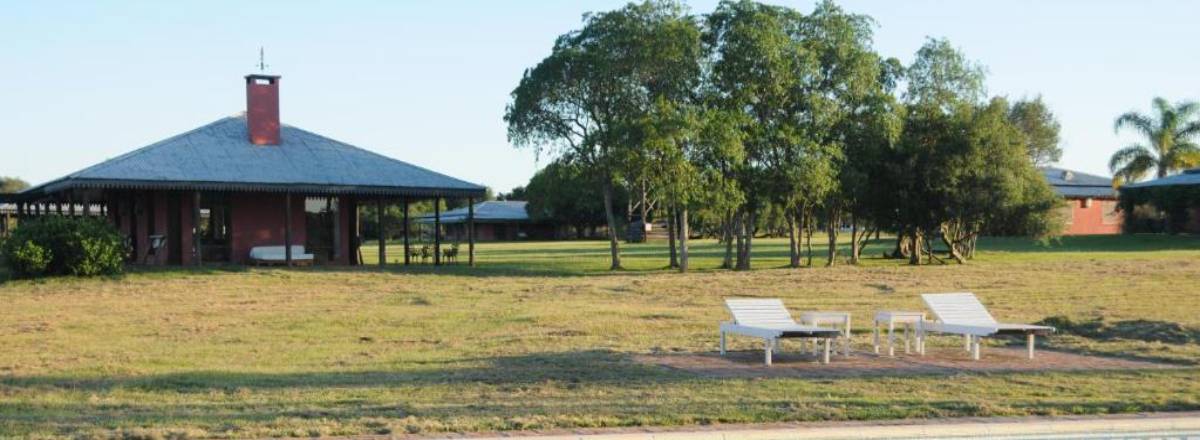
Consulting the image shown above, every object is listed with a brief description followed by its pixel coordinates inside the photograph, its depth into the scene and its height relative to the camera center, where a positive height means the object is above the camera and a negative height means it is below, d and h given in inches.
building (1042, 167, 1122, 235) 2610.7 +49.0
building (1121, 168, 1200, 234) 2129.7 +71.3
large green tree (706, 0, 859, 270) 1334.9 +167.8
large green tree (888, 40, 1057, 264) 1459.2 +80.1
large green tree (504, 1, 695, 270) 1306.6 +169.9
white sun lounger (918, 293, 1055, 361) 508.4 -43.8
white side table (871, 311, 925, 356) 537.3 -42.3
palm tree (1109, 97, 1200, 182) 2470.5 +179.8
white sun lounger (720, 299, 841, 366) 484.7 -42.2
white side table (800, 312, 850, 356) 534.9 -40.8
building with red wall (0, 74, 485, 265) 1176.8 +51.3
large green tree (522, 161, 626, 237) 2699.1 +73.0
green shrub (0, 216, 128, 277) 1018.1 -8.3
